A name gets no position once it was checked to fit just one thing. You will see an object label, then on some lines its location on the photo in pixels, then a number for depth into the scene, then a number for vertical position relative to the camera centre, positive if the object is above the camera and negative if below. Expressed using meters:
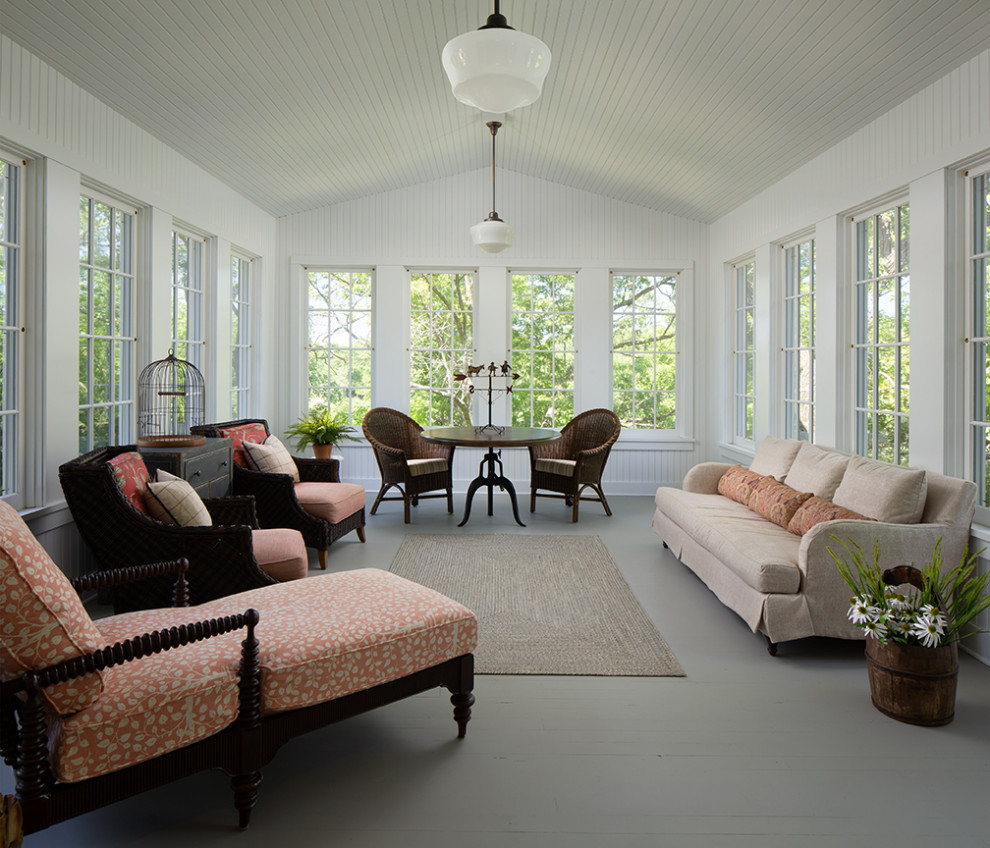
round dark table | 5.80 -0.11
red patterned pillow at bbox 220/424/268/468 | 5.01 -0.07
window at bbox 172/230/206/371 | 5.43 +0.99
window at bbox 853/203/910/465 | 4.25 +0.57
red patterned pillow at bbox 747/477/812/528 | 4.10 -0.43
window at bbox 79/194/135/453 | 4.25 +0.62
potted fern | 6.94 -0.07
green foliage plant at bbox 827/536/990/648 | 2.61 -0.68
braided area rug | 3.26 -0.98
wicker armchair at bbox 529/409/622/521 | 6.31 -0.29
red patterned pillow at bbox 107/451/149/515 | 3.37 -0.25
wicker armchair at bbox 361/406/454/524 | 6.23 -0.28
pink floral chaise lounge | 1.72 -0.70
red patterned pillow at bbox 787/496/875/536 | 3.67 -0.45
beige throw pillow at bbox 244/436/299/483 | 5.00 -0.23
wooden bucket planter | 2.62 -0.92
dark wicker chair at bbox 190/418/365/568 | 4.78 -0.52
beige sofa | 3.27 -0.58
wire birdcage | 4.62 +0.16
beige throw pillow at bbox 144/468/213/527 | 3.39 -0.38
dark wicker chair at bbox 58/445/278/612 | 3.22 -0.51
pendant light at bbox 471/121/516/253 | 5.88 +1.56
